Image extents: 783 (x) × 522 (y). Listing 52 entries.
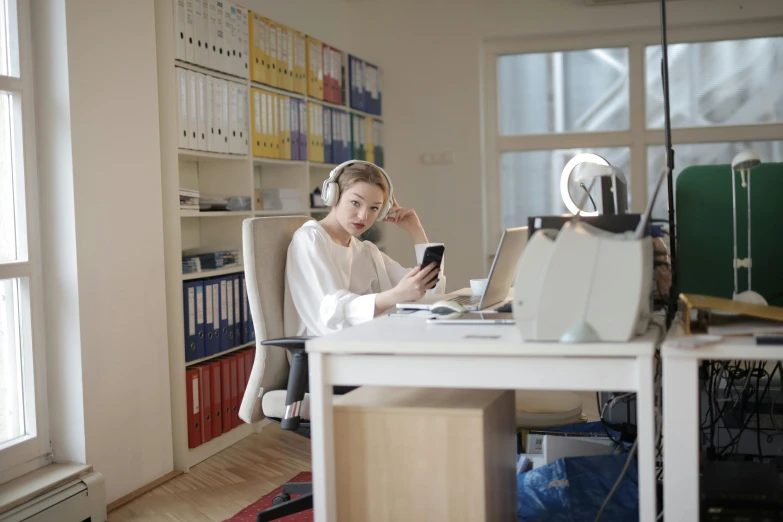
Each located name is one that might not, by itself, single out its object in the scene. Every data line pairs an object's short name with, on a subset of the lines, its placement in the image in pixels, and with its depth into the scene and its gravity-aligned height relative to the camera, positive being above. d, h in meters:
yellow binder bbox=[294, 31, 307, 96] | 4.36 +0.89
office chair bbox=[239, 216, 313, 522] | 2.39 -0.27
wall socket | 5.43 +0.45
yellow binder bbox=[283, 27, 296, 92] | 4.26 +0.89
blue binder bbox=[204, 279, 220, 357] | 3.55 -0.36
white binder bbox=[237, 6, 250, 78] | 3.81 +0.87
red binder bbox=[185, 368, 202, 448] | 3.41 -0.71
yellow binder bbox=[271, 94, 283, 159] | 4.11 +0.51
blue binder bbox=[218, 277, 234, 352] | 3.66 -0.37
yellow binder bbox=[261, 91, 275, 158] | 4.02 +0.51
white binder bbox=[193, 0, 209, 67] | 3.48 +0.85
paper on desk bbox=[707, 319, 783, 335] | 1.61 -0.22
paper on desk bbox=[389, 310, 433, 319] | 2.12 -0.22
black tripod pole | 2.03 +0.09
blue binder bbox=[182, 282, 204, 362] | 3.41 -0.36
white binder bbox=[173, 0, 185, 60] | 3.33 +0.83
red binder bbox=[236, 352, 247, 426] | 3.76 -0.65
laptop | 2.13 -0.13
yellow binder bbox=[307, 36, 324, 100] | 4.51 +0.89
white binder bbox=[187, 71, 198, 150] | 3.43 +0.51
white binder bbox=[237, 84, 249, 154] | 3.81 +0.54
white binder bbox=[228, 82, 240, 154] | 3.74 +0.50
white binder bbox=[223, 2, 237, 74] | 3.70 +0.89
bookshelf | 3.31 +0.27
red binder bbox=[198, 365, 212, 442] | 3.50 -0.72
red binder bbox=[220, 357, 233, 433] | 3.64 -0.69
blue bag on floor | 2.25 -0.76
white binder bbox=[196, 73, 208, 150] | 3.49 +0.52
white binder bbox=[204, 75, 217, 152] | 3.55 +0.51
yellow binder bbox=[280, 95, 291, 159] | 4.18 +0.52
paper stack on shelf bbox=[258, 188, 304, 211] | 4.20 +0.16
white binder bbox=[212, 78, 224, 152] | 3.62 +0.52
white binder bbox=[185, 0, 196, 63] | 3.41 +0.84
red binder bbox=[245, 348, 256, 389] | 3.82 -0.59
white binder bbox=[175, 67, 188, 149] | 3.35 +0.51
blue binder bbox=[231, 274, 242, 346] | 3.78 -0.37
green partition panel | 2.08 -0.03
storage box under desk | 1.68 -0.48
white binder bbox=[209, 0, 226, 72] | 3.59 +0.86
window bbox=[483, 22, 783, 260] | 5.16 +0.73
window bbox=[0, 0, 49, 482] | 2.70 -0.07
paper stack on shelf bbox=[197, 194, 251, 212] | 3.66 +0.14
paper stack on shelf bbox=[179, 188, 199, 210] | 3.42 +0.15
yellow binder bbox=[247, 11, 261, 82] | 3.89 +0.88
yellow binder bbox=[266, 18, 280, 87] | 4.06 +0.89
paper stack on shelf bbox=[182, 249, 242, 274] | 3.51 -0.12
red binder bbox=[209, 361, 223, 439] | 3.57 -0.74
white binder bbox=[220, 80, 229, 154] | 3.68 +0.52
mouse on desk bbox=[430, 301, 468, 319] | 1.98 -0.20
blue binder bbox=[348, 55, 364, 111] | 5.03 +0.91
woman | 2.34 -0.12
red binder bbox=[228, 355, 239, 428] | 3.71 -0.71
